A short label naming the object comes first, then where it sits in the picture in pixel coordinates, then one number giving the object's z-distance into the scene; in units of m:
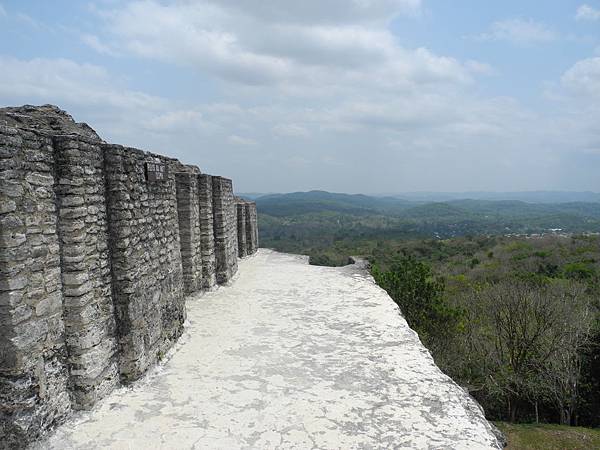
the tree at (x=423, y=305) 13.93
